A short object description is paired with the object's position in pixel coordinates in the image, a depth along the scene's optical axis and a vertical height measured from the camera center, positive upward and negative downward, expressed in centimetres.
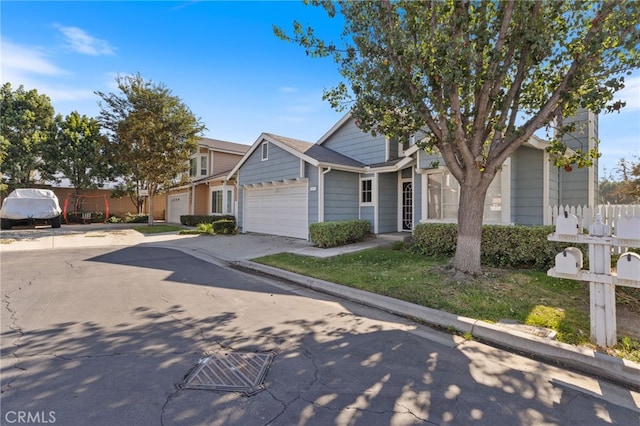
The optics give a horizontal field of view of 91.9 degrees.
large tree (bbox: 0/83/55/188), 2072 +561
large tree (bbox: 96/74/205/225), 1903 +525
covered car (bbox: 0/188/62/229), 1627 +27
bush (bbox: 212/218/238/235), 1653 -80
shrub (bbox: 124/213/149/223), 2511 -48
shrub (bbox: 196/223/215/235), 1605 -92
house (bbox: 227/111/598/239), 962 +109
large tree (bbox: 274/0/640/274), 534 +272
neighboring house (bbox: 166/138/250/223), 2102 +196
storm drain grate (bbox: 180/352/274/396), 288 -162
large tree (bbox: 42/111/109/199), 2214 +423
